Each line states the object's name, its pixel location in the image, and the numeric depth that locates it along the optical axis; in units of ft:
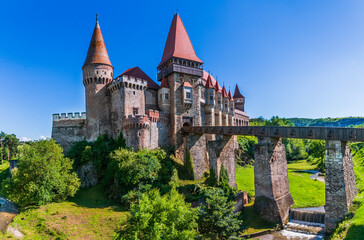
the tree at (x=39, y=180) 82.58
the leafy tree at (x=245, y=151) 174.34
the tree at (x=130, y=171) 88.28
